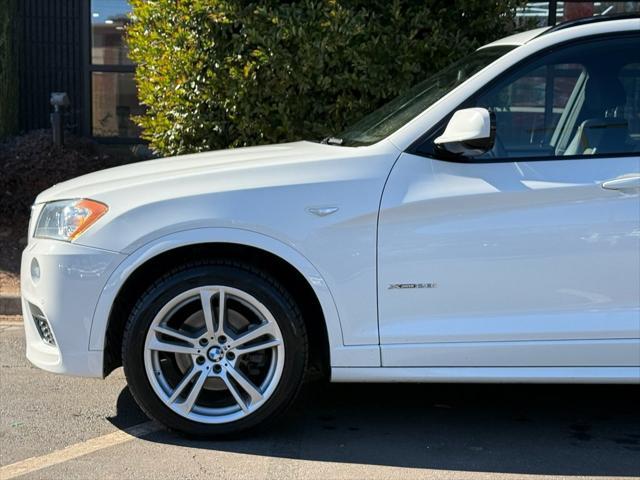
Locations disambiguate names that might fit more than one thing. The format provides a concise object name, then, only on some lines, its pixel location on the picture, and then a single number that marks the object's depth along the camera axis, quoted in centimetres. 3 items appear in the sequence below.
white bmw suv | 401
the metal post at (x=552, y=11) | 1008
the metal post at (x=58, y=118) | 905
